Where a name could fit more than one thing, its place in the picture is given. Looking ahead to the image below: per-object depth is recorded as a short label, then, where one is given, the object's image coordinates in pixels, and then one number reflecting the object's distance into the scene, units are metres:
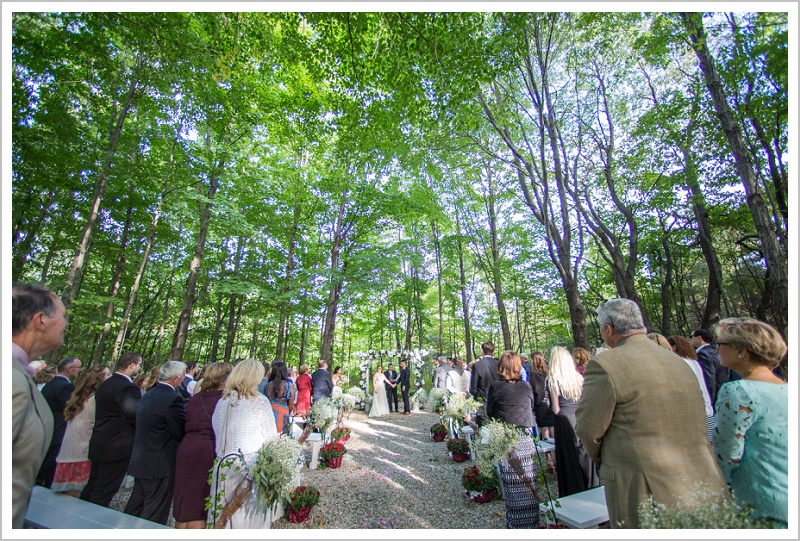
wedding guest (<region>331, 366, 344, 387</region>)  10.79
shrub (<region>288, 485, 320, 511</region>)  4.01
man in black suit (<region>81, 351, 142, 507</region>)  3.51
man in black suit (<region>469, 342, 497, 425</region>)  6.54
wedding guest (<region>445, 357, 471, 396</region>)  9.57
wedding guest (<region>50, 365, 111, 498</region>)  3.60
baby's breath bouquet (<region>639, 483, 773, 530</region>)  1.51
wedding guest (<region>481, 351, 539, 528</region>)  4.20
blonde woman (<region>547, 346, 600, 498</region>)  3.65
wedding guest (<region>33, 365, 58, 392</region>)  4.74
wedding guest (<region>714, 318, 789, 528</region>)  1.62
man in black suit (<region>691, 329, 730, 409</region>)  4.23
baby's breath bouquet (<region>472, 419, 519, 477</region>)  3.53
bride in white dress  11.86
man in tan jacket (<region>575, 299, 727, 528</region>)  1.73
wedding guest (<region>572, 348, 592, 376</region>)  4.68
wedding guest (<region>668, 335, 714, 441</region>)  3.58
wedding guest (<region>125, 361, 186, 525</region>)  3.17
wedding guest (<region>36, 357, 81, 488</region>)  4.00
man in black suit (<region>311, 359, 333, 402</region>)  8.20
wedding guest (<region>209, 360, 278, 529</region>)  3.04
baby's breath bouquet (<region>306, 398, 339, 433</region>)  6.23
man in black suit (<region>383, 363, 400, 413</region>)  12.14
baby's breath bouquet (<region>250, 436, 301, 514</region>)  3.13
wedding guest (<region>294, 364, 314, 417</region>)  8.03
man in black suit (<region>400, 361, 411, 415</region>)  12.23
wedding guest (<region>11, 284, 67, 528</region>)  1.38
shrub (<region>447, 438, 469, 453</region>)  6.33
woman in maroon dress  3.03
